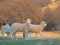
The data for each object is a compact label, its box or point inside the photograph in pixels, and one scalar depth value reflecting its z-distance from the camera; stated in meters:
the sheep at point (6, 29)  17.38
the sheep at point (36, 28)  17.90
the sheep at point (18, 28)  16.95
